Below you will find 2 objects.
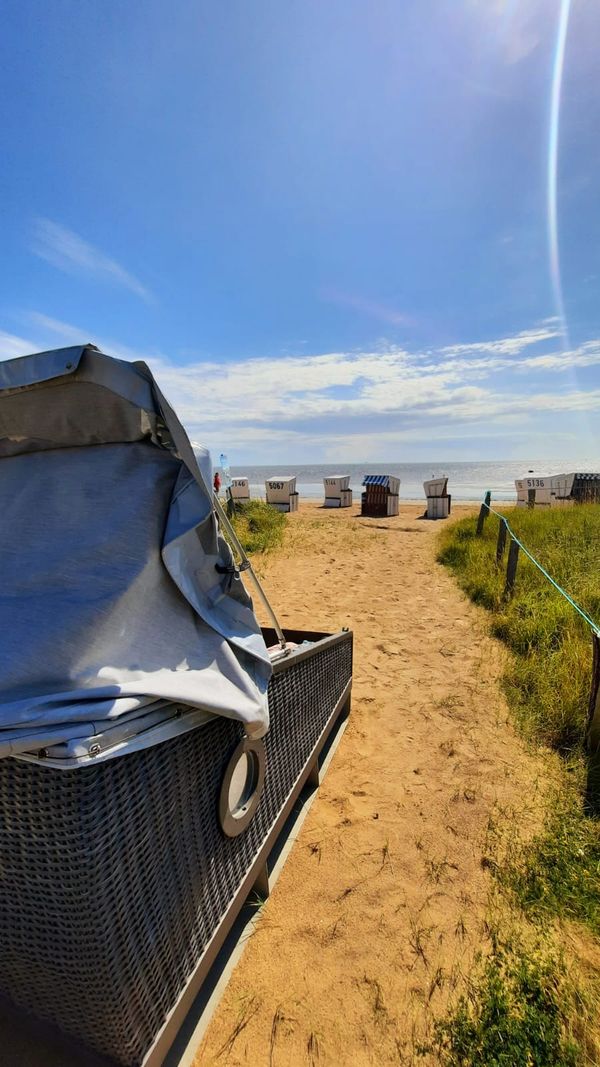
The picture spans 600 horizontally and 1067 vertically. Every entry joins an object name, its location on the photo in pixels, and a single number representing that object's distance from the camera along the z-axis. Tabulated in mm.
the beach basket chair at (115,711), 1025
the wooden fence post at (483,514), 9100
